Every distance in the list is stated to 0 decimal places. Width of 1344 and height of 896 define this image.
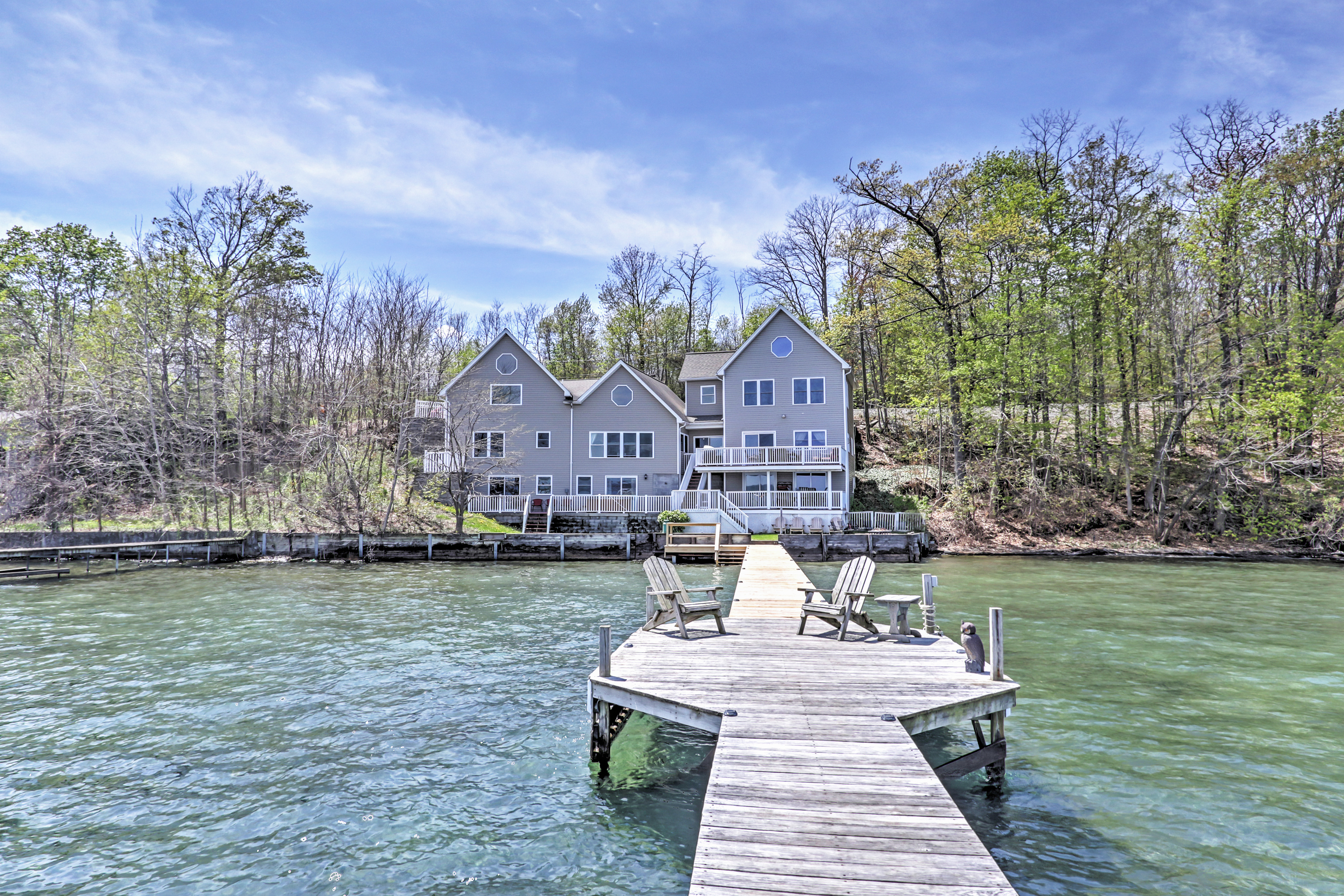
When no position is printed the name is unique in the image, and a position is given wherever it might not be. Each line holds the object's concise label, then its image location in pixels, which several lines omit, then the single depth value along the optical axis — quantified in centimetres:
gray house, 3023
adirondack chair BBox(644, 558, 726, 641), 956
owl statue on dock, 731
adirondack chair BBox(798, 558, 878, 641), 918
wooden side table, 920
